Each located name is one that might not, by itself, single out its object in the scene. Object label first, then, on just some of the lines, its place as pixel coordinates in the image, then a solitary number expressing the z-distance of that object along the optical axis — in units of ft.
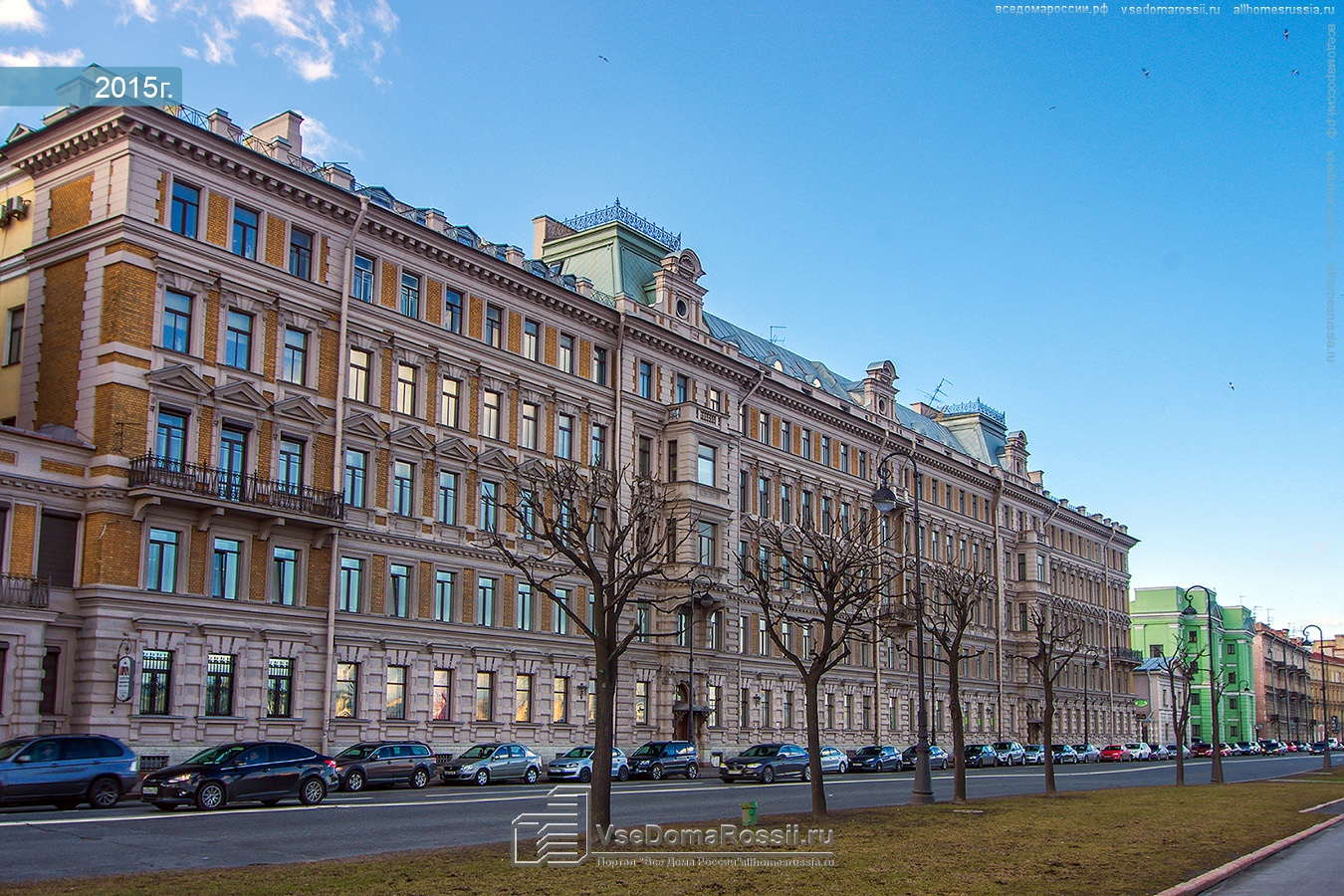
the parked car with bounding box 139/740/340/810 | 91.86
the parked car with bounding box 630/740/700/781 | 158.61
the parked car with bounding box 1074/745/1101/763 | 289.12
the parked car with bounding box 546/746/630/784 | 145.59
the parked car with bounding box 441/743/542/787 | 134.51
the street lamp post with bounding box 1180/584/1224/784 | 151.93
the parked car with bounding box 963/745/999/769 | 226.38
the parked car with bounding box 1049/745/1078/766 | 269.03
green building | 463.83
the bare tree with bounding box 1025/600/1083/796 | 296.51
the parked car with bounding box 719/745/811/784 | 155.84
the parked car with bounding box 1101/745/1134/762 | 295.28
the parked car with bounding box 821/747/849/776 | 192.65
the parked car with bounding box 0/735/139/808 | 88.74
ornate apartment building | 119.14
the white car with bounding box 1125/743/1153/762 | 303.64
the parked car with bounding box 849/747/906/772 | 200.54
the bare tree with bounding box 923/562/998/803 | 104.40
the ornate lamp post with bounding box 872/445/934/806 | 102.94
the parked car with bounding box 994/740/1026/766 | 241.96
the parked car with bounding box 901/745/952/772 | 213.66
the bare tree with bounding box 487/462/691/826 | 83.46
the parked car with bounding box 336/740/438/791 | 120.57
